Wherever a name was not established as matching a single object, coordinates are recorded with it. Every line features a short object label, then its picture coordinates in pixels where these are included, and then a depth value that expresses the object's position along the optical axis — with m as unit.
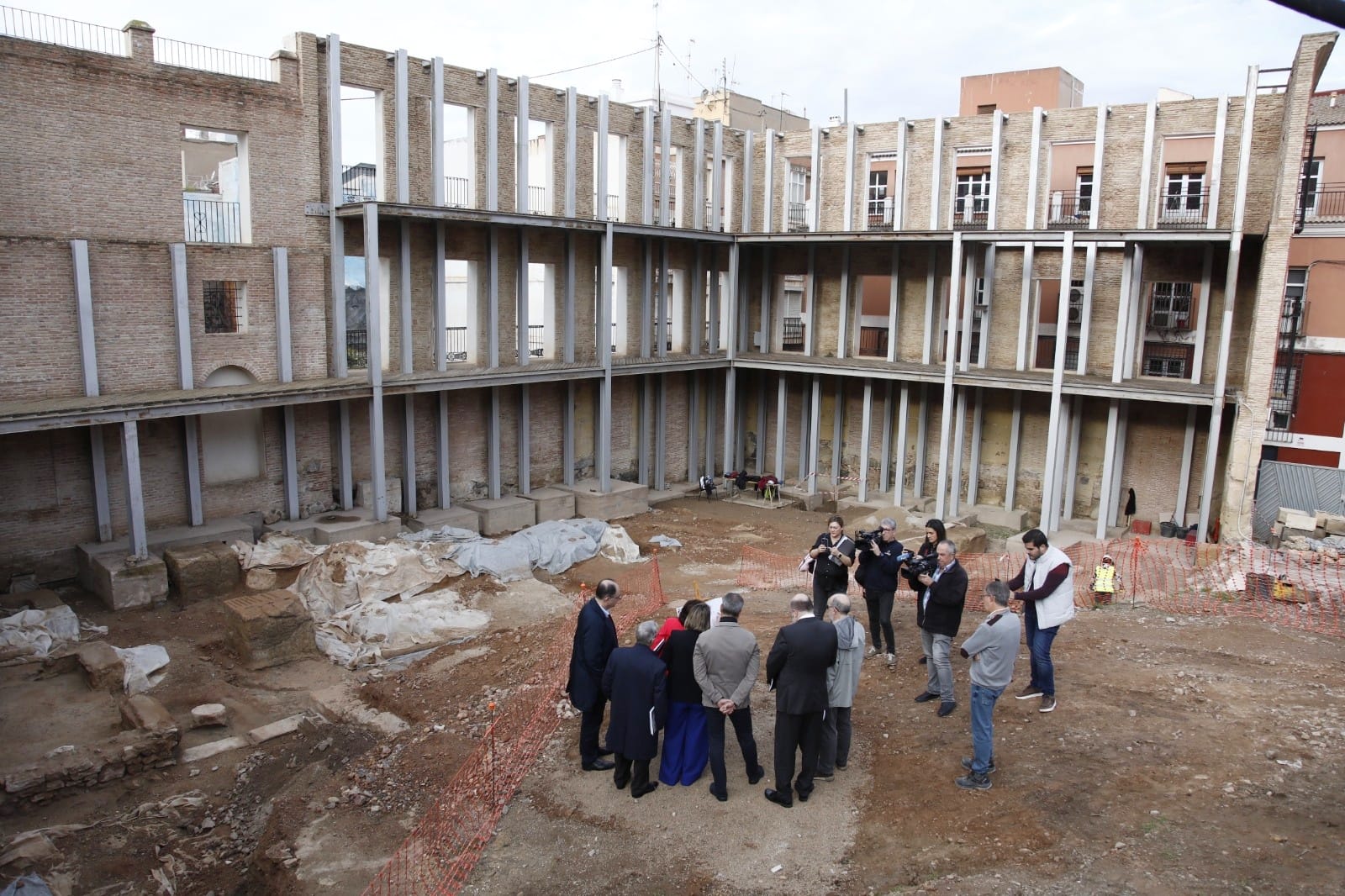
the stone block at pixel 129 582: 14.45
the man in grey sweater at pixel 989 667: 7.45
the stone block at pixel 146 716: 10.05
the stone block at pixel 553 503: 20.95
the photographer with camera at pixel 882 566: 9.80
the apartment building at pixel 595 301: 15.40
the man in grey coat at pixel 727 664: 7.32
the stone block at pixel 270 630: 12.51
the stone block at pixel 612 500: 21.53
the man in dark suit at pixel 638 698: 7.53
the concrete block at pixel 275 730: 10.49
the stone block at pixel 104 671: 11.61
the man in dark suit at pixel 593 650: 7.98
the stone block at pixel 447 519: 19.06
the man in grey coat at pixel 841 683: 7.56
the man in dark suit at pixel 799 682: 7.20
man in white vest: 8.63
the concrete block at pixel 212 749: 10.11
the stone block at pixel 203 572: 14.84
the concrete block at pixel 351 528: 17.30
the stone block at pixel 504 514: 20.06
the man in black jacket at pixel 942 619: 8.62
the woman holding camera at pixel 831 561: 10.12
